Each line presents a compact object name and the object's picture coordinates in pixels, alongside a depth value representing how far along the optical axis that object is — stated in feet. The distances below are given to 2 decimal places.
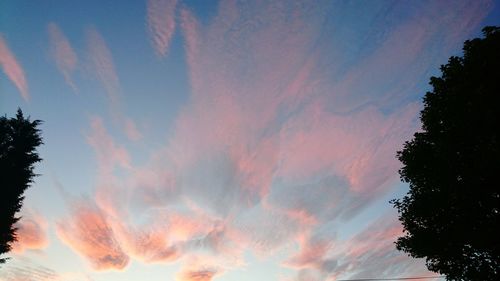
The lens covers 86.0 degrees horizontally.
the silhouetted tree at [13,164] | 68.14
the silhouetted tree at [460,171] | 35.01
